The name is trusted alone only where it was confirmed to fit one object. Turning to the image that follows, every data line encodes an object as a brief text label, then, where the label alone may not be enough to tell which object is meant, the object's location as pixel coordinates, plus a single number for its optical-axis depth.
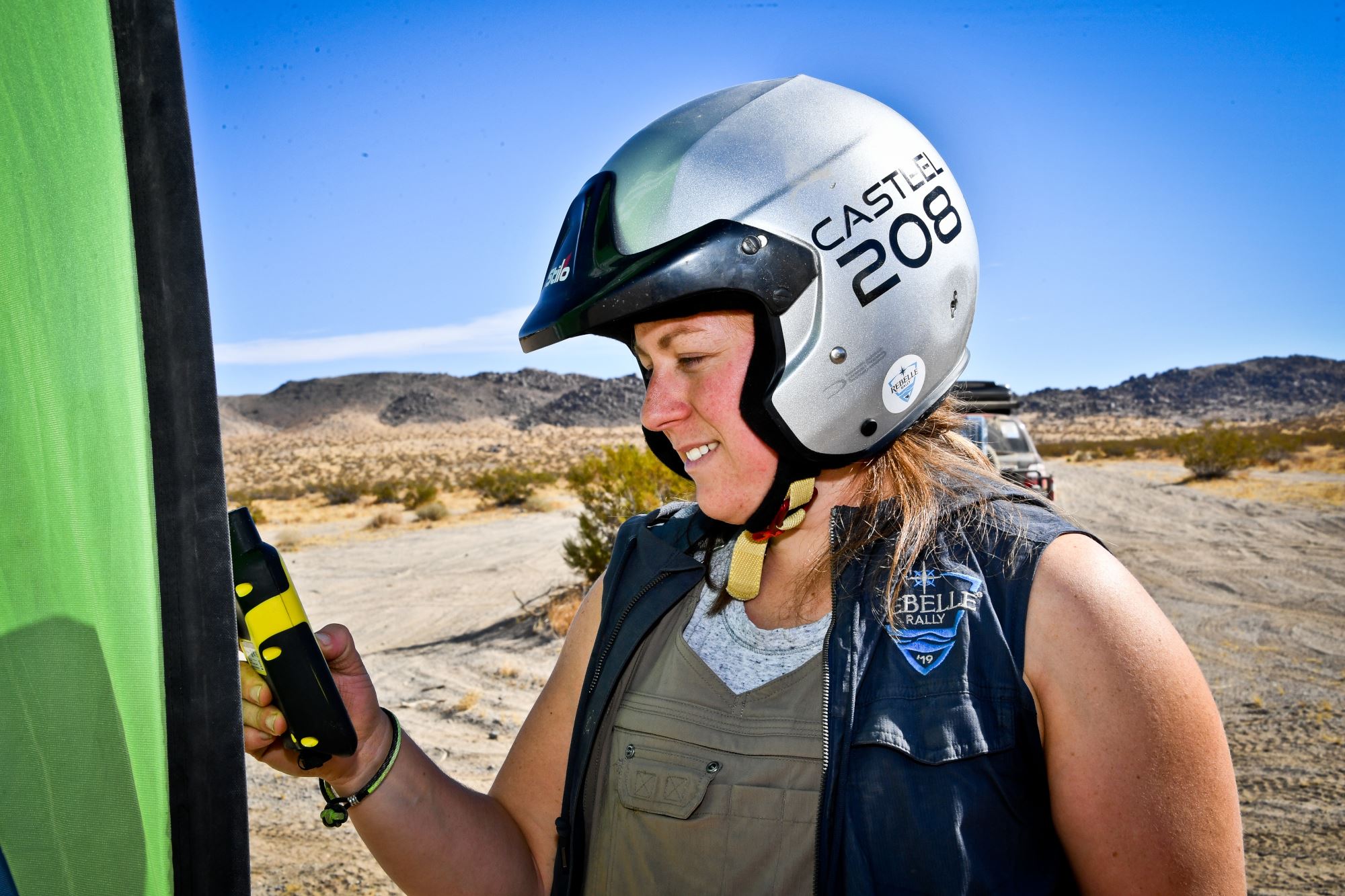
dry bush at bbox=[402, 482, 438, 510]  22.66
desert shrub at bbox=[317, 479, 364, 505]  25.89
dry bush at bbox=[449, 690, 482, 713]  6.62
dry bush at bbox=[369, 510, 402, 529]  19.34
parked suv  13.15
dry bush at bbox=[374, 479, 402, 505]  25.45
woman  1.22
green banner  0.71
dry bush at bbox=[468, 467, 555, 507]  23.06
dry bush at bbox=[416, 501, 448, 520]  20.29
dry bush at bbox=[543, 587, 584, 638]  8.66
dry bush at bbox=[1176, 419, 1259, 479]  25.77
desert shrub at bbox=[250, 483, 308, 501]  30.06
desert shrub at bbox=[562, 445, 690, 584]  10.01
